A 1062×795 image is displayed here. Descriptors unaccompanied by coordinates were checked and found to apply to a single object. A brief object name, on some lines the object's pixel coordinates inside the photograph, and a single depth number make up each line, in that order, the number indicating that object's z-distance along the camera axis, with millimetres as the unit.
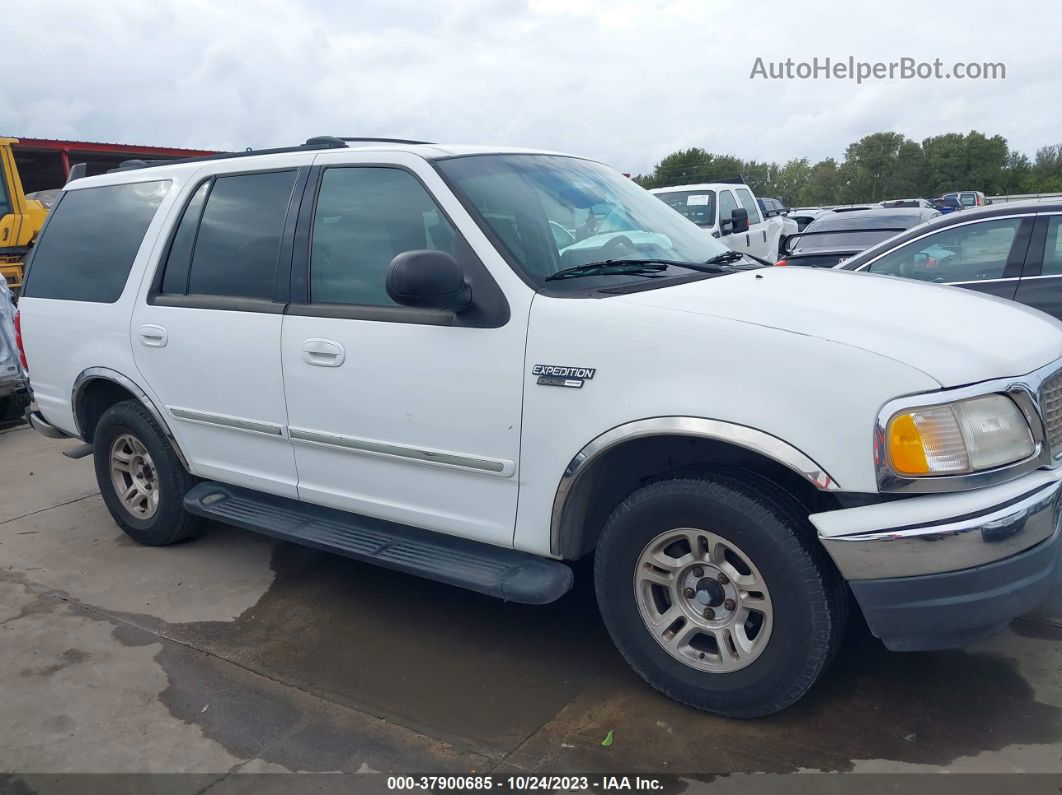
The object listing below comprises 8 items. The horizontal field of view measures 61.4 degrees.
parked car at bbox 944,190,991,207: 30031
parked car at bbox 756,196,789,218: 21481
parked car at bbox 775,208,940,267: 9336
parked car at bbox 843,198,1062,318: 5941
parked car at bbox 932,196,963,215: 27502
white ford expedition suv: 2635
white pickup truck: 12375
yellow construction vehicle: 12109
